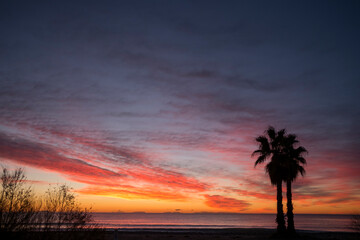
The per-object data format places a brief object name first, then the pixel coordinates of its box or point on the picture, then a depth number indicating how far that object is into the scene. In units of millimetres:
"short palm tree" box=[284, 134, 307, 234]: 34219
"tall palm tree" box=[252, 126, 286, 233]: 33788
